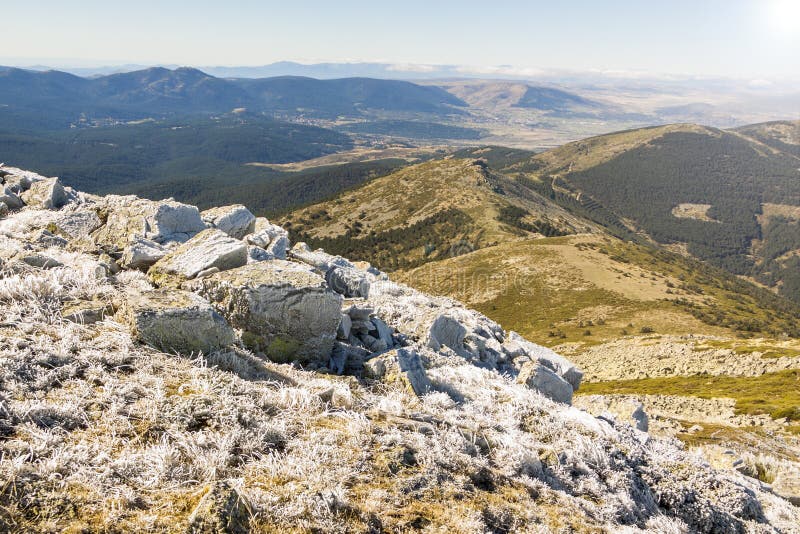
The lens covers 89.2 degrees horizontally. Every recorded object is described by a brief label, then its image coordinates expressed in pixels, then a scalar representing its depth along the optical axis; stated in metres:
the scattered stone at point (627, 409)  16.97
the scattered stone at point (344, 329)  13.24
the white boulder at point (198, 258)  12.48
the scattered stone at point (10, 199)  21.89
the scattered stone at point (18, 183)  24.41
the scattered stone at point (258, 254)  18.82
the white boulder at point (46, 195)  22.19
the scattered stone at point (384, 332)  15.31
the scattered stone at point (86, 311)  8.74
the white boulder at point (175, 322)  8.62
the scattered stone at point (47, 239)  15.50
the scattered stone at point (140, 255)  13.95
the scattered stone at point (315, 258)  23.06
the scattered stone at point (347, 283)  21.64
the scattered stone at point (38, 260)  11.20
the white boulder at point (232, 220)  25.16
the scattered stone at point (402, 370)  10.50
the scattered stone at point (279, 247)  23.20
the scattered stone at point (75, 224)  18.16
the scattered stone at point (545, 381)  15.65
